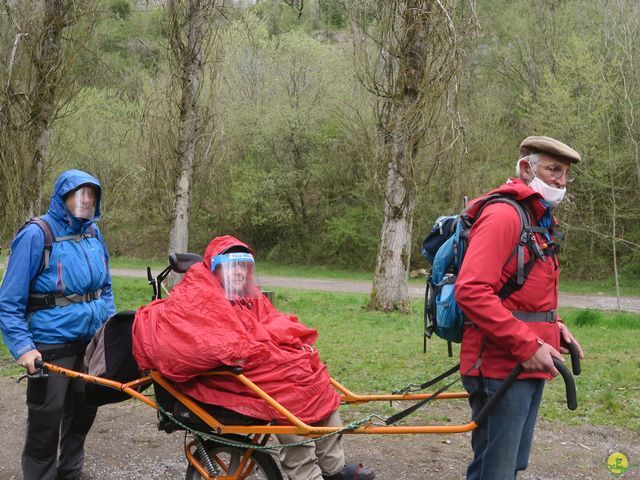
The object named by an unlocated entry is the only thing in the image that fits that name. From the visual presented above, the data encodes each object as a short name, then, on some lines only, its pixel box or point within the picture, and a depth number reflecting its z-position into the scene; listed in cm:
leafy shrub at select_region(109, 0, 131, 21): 1192
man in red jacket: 286
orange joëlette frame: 320
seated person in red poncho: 332
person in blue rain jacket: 398
